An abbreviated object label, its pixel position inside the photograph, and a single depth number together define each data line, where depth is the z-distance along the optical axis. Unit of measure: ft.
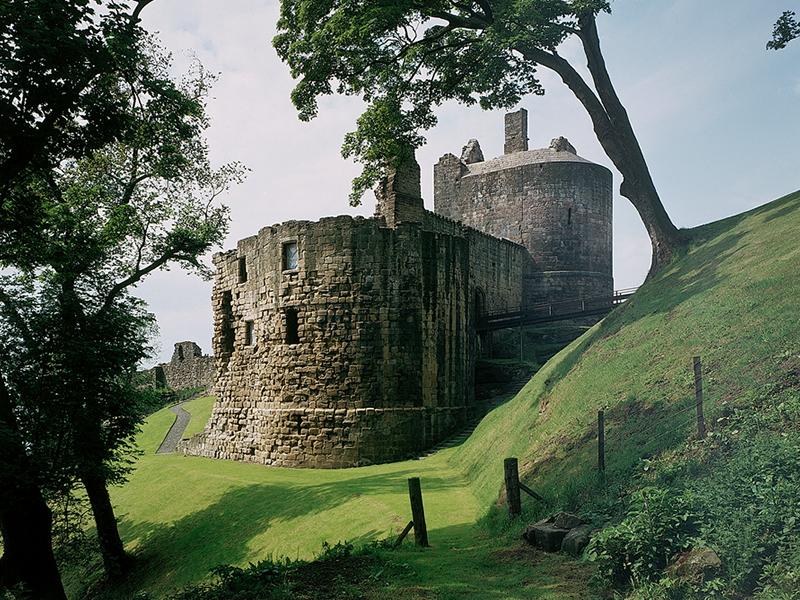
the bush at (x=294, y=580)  25.76
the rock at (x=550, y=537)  27.22
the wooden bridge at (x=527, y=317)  92.38
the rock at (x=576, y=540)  25.66
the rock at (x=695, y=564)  19.19
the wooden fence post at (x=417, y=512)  34.24
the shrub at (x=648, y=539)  21.01
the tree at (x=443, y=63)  54.39
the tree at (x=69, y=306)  38.99
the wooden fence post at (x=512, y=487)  33.45
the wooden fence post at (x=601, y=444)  31.58
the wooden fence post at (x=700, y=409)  28.12
